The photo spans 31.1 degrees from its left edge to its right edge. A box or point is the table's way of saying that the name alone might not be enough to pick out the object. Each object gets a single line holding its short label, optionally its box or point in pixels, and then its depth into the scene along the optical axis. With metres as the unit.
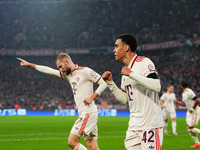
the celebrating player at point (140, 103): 4.60
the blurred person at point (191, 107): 11.63
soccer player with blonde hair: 7.04
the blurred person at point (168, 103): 16.34
